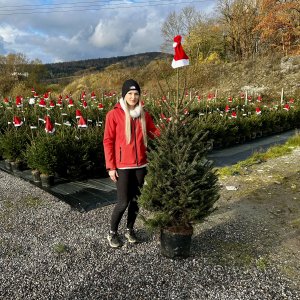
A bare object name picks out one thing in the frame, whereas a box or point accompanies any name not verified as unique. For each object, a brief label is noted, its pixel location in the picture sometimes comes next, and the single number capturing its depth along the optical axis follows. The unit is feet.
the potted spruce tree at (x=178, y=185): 9.98
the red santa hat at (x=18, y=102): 26.73
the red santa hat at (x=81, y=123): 19.43
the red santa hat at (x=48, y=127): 18.68
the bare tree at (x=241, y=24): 102.99
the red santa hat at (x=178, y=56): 10.14
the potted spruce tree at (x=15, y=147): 22.76
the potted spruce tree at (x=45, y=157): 19.11
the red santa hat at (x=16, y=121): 20.77
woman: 10.64
